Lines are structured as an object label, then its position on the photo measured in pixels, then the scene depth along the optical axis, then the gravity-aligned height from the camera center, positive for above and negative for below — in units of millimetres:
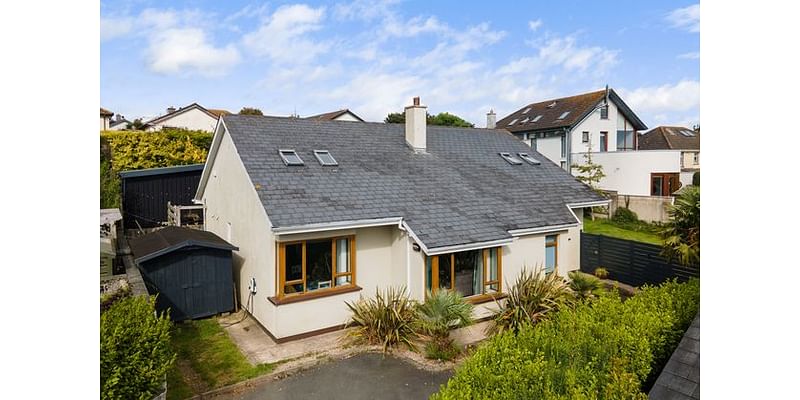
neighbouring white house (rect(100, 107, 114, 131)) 39381 +6596
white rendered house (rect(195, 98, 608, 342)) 11945 -625
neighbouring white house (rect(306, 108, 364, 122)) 53344 +8982
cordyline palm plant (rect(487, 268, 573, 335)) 11672 -2649
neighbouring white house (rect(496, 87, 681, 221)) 31844 +4172
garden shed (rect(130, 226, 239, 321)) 12328 -2059
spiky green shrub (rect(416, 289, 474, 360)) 10727 -2749
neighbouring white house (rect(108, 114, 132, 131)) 59931 +9930
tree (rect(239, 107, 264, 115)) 52316 +9518
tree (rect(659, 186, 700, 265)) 10812 -800
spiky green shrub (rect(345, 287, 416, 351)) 11023 -2979
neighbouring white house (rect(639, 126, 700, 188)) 45906 +5777
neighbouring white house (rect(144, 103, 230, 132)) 43812 +7226
